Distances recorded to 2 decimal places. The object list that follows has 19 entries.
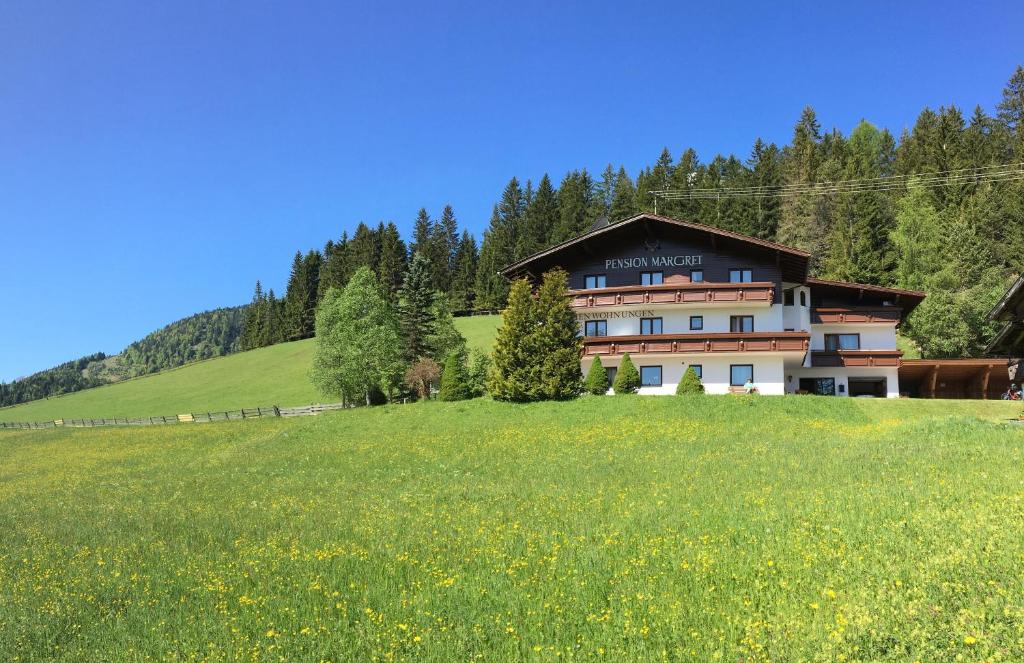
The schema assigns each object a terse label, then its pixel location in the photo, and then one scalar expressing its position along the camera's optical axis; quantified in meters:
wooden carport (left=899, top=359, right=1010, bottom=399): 45.64
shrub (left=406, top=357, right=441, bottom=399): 53.56
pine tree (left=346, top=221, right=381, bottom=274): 116.50
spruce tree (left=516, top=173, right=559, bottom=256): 111.56
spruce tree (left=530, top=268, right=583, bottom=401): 36.28
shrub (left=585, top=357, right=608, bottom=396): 37.97
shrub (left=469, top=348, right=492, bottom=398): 48.66
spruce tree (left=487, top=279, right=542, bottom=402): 36.53
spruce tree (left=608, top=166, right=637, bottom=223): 97.62
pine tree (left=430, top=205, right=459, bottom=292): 118.75
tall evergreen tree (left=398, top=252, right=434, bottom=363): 61.25
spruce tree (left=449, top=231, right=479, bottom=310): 113.94
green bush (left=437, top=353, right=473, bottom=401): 41.94
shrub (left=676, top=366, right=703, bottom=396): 37.34
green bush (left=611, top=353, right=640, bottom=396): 38.41
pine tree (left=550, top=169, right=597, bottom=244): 108.56
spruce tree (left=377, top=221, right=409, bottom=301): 108.62
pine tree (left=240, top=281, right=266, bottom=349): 133.50
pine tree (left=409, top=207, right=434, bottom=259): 123.56
